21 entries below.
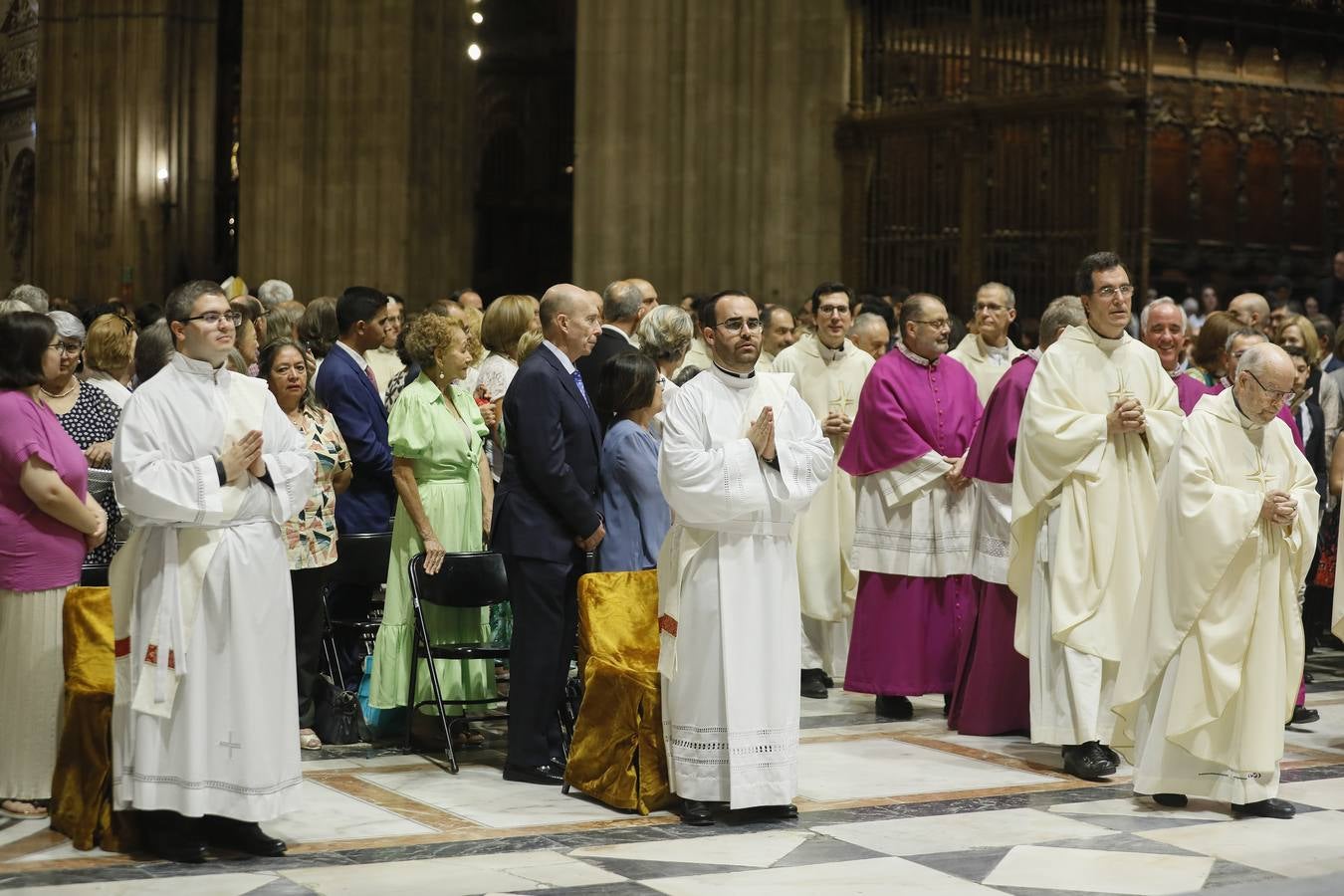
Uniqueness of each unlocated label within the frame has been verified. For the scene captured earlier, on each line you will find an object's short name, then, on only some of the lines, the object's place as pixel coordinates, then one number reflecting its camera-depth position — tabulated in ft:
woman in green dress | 44.30
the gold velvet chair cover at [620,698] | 38.10
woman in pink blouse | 36.09
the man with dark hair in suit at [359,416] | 47.40
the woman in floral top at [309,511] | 43.04
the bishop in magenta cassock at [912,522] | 50.10
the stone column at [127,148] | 141.53
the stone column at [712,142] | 90.37
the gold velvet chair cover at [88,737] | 34.51
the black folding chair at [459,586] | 42.28
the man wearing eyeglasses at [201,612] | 33.23
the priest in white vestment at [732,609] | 36.96
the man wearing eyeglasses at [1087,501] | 43.27
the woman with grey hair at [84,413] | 40.52
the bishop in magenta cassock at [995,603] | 47.08
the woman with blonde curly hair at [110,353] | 47.77
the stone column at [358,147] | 111.26
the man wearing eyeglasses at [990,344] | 55.13
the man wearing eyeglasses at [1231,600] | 37.71
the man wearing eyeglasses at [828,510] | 54.63
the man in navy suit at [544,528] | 40.55
